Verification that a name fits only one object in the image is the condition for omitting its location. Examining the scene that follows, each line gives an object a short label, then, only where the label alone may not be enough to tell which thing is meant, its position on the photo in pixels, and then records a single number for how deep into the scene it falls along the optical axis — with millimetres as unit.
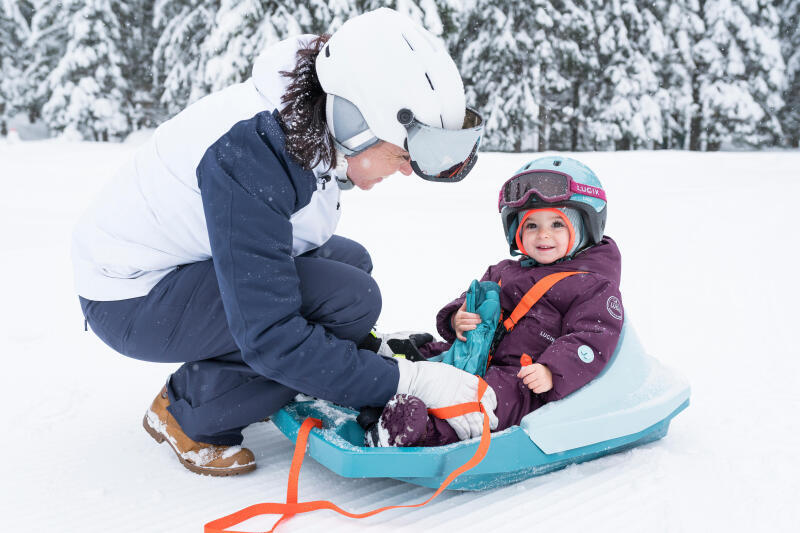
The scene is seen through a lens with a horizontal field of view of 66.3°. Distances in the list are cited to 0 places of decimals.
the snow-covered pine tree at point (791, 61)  17609
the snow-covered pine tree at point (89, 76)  15414
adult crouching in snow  1646
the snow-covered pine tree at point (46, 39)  16375
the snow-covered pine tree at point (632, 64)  15227
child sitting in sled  2045
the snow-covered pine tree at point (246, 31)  11797
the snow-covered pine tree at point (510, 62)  14305
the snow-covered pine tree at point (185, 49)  12938
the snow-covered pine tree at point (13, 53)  18391
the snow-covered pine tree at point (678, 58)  15484
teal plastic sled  1703
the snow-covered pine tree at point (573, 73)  14969
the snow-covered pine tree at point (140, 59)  17469
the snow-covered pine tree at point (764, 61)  15375
